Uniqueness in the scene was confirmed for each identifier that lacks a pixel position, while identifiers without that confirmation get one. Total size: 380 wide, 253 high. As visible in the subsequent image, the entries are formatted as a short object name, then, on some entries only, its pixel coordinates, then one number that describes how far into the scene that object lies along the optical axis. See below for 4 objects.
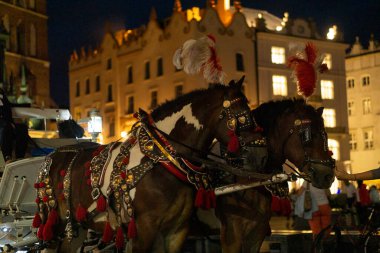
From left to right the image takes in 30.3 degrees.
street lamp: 15.21
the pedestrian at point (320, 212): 13.14
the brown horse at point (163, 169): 7.12
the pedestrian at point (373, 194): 22.34
